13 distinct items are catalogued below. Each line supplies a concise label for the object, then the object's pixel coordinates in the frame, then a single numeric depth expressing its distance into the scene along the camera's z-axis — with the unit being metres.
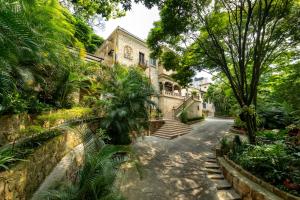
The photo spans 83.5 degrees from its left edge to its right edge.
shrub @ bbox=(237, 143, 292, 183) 4.19
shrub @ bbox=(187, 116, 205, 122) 17.36
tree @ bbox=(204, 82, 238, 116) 25.12
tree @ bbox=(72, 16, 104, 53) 17.06
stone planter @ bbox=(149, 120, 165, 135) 12.96
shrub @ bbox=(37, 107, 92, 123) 5.02
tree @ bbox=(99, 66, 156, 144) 7.69
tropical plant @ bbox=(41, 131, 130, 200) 2.89
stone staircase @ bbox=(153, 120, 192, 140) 12.01
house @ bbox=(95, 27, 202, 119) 16.41
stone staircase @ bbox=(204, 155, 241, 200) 4.63
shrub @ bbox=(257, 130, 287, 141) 7.29
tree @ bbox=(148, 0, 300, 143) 6.78
